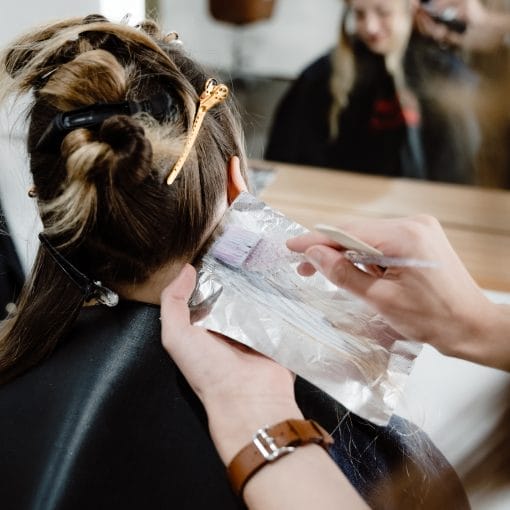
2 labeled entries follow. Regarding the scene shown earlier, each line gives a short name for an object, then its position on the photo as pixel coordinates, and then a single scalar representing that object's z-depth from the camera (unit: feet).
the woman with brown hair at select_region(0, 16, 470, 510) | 2.62
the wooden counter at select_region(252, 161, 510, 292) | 6.05
